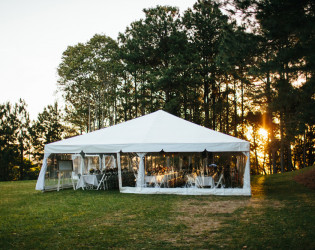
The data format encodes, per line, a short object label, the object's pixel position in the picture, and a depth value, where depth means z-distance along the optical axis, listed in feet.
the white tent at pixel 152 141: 33.65
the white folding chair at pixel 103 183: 39.90
